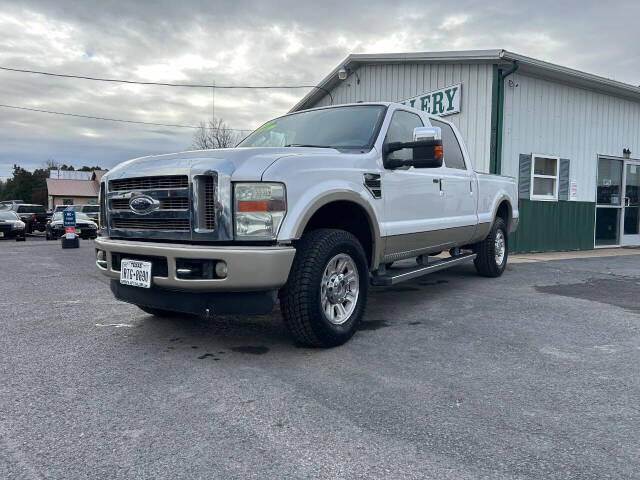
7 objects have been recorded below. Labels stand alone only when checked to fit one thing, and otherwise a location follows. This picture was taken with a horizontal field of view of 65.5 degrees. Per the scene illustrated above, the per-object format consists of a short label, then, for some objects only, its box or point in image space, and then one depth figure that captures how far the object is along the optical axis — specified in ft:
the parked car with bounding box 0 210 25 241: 59.31
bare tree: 145.46
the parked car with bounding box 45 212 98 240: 64.18
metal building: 32.58
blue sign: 45.29
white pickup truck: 10.77
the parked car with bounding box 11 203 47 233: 77.41
